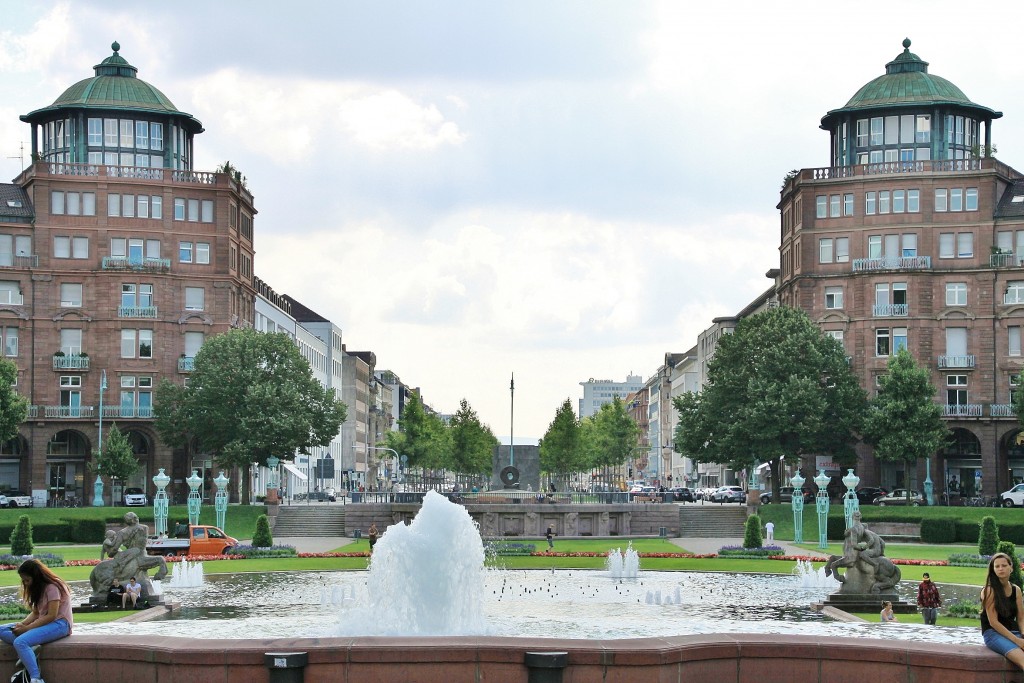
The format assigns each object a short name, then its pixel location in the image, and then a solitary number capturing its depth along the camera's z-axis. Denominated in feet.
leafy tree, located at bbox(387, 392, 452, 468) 525.75
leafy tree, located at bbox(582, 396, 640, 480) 548.31
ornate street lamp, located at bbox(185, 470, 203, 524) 233.14
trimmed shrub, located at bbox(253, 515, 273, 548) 211.20
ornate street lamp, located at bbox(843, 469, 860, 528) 208.54
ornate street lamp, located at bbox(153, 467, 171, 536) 221.66
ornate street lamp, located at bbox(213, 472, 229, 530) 238.89
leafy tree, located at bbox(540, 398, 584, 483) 491.72
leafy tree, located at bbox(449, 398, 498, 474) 481.46
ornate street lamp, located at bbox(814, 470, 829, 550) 229.25
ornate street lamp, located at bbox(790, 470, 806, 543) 236.88
